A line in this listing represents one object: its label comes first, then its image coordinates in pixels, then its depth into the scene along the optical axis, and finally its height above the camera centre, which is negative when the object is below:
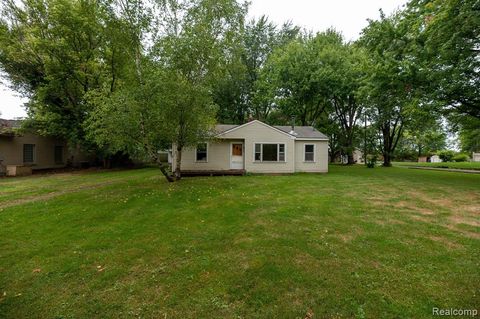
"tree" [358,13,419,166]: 13.05 +5.20
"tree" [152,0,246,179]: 9.88 +4.58
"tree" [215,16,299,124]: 28.44 +10.63
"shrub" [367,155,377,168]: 23.39 -0.15
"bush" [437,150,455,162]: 41.52 +0.86
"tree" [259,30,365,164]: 22.41 +7.73
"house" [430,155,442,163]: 43.56 +0.33
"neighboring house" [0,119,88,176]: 16.33 +0.53
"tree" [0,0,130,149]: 15.68 +6.98
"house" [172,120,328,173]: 15.48 +0.49
